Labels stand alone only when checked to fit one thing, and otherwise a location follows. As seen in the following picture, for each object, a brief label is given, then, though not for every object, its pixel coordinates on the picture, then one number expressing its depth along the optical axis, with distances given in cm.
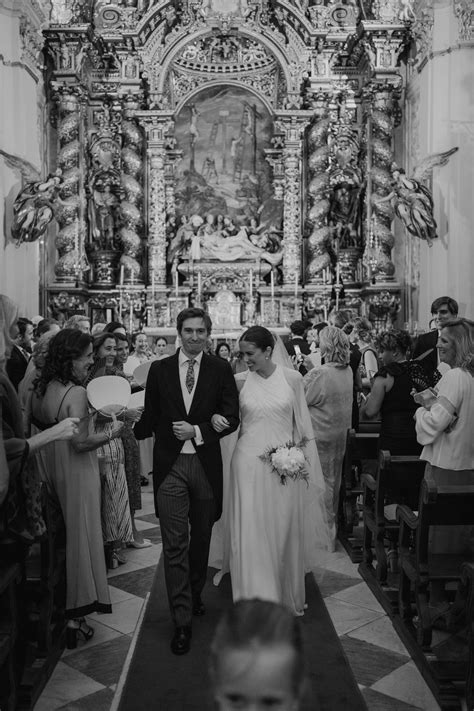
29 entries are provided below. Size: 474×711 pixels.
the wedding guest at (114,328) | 714
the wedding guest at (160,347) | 1091
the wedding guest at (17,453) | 328
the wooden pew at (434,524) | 420
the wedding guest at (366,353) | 921
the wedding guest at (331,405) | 671
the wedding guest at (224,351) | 1121
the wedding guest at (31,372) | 451
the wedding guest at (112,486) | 586
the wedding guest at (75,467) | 432
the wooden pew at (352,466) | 673
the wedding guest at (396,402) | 594
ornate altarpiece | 1711
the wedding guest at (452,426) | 447
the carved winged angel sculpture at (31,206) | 1323
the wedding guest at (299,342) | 989
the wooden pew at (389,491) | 539
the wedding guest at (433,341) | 671
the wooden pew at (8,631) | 336
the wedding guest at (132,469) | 649
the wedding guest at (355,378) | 732
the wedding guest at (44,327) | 867
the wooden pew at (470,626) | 333
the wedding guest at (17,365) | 689
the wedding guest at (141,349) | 1036
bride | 488
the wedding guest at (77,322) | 858
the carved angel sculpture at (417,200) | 1376
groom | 444
